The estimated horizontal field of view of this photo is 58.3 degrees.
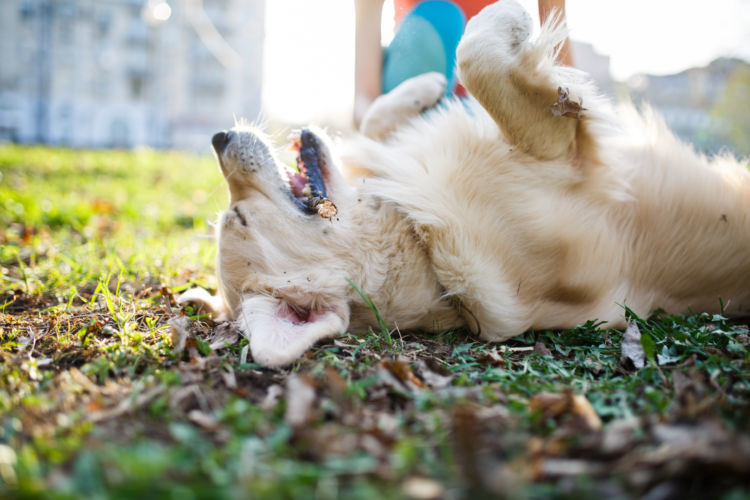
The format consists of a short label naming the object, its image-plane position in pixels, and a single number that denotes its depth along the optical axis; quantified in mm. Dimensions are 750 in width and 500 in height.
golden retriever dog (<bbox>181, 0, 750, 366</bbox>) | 796
